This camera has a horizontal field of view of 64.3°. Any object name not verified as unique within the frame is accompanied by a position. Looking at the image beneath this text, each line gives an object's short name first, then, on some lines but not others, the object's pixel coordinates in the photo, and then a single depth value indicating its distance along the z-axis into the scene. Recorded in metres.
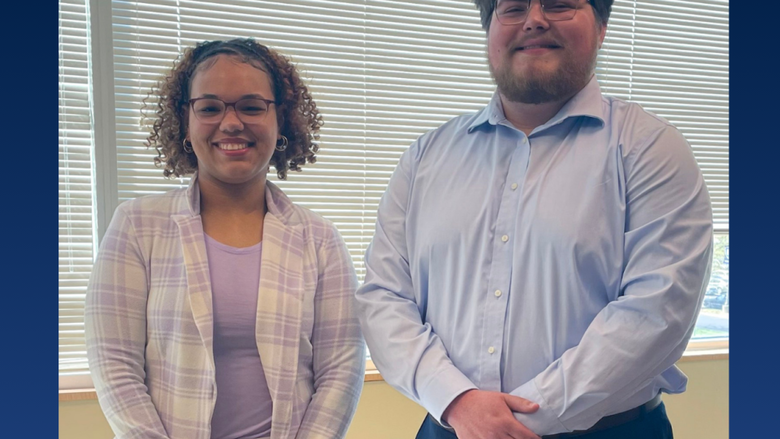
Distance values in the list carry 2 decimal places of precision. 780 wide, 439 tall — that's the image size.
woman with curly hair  1.41
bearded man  1.28
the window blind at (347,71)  2.53
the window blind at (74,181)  2.46
